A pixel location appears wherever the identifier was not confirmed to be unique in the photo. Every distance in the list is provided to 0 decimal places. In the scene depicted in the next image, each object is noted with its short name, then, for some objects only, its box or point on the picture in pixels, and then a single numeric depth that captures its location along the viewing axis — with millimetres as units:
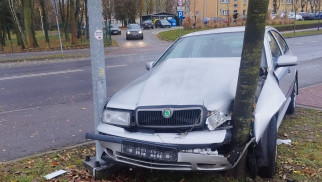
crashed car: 3234
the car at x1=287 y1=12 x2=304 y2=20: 60656
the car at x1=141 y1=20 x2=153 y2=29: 56825
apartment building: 76125
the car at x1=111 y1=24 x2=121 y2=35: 47656
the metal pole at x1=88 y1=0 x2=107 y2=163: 3836
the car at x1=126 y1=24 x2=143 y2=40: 36062
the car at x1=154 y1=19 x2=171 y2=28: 60438
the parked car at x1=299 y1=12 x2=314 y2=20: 62312
